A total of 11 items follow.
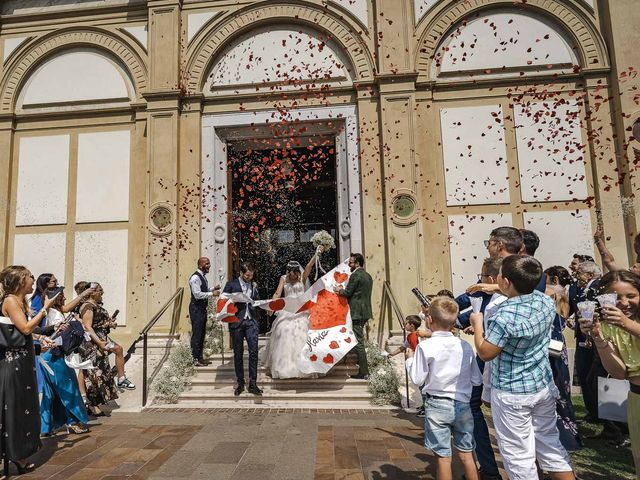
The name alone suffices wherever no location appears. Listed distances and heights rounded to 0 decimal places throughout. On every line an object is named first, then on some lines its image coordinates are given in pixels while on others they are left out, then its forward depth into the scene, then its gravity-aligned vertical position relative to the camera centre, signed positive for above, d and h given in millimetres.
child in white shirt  3139 -663
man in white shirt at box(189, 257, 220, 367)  7480 -222
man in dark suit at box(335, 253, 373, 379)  7031 -113
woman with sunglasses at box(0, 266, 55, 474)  3869 -684
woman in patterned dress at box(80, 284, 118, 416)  5965 -691
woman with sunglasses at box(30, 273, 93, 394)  5086 +69
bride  6688 -737
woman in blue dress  4973 -1035
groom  6520 -613
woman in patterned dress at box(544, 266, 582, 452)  3230 -796
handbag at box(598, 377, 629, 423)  3055 -769
